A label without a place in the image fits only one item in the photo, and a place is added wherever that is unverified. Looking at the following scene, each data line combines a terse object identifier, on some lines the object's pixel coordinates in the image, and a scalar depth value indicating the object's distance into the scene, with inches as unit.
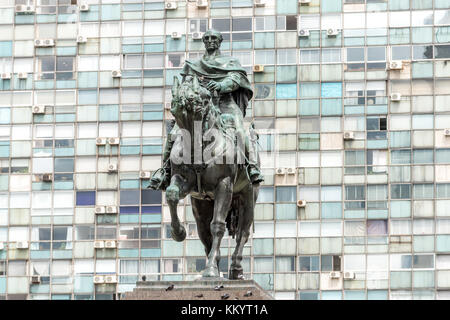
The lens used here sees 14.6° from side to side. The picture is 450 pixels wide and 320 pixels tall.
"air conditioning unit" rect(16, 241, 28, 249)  3097.9
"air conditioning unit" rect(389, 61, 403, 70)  3070.9
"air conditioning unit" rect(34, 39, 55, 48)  3147.1
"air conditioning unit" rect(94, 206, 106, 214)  3075.8
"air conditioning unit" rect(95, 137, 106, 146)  3117.6
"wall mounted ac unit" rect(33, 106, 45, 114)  3139.8
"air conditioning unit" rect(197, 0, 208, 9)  3129.9
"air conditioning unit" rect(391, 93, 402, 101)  3058.6
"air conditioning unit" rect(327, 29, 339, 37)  3085.6
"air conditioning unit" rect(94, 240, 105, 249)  3065.9
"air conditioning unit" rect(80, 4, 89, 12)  3154.5
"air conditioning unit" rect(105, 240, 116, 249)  3063.5
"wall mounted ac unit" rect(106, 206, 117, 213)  3075.8
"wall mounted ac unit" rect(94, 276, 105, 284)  3041.3
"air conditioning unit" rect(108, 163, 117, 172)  3097.9
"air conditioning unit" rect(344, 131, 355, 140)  3068.4
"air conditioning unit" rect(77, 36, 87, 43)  3144.7
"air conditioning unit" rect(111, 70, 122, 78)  3127.5
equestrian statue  1488.7
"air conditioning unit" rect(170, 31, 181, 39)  3117.6
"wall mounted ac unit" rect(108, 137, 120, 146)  3107.8
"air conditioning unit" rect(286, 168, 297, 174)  3056.1
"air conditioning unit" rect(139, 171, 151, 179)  3069.6
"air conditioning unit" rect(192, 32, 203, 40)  3110.2
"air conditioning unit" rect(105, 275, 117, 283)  3041.3
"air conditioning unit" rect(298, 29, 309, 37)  3100.4
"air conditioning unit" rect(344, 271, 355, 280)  2999.5
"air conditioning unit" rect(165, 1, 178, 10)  3132.4
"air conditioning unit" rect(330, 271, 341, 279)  3004.4
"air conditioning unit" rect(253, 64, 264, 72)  3073.6
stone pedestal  1451.8
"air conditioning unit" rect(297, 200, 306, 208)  3038.9
